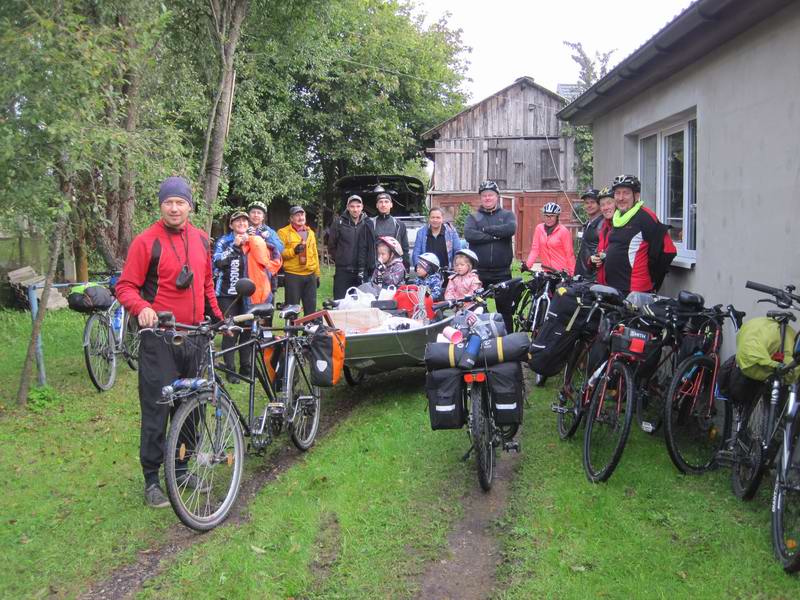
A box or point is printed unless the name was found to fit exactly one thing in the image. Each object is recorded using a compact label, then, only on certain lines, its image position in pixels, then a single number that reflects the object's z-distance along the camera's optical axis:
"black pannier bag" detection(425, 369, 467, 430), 4.73
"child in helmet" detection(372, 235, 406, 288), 8.48
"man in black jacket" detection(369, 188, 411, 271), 9.20
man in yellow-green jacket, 9.08
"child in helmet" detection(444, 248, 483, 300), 7.26
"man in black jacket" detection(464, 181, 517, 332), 8.23
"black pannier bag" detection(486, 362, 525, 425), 4.77
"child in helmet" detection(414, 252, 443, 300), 7.84
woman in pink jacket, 8.63
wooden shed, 28.06
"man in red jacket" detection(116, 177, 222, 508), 4.55
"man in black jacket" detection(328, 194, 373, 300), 9.39
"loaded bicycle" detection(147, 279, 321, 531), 4.26
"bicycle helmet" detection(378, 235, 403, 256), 8.48
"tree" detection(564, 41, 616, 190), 27.25
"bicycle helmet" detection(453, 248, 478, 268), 7.18
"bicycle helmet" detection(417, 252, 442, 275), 7.83
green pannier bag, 4.10
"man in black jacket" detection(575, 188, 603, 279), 7.55
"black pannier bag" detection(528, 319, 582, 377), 5.74
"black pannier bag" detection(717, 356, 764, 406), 4.46
